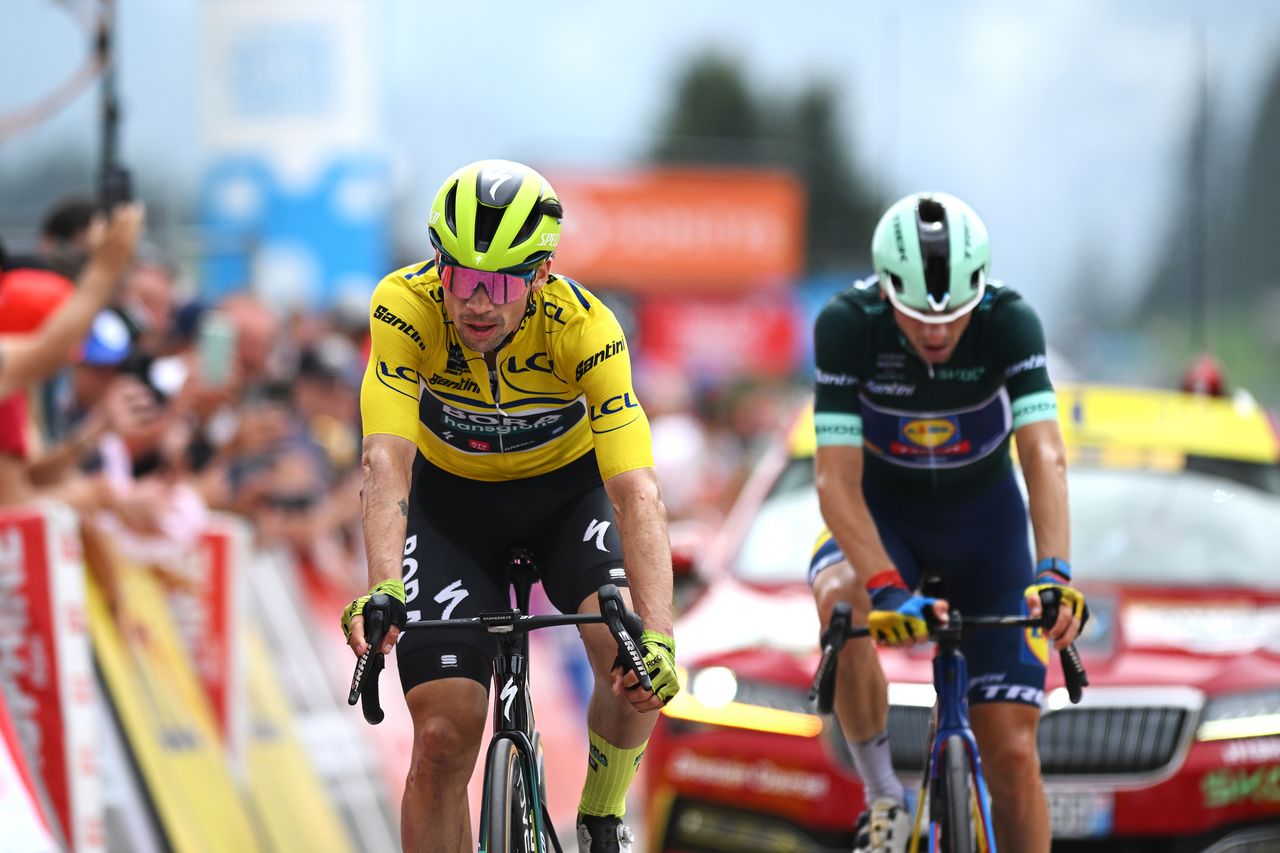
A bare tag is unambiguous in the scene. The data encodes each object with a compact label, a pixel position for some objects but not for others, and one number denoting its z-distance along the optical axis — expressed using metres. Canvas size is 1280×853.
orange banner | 96.69
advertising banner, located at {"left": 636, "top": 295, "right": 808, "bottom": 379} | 88.62
